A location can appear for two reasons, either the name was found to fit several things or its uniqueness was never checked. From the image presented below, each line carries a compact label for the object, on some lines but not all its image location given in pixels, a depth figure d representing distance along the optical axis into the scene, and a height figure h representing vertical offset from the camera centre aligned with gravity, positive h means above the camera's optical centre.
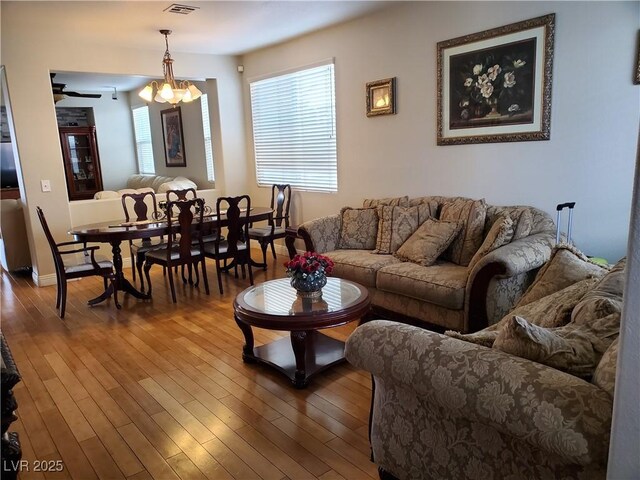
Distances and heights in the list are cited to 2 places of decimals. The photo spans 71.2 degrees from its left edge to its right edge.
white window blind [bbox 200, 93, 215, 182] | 7.05 +0.38
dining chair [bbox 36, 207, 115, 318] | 3.95 -0.89
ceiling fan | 6.52 +1.13
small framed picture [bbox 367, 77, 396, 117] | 4.39 +0.57
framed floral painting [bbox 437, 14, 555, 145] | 3.34 +0.52
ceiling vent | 3.93 +1.37
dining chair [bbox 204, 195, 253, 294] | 4.55 -0.83
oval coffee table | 2.49 -0.88
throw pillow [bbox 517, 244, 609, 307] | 2.07 -0.58
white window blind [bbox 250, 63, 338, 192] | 5.24 +0.37
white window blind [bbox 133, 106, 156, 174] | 9.10 +0.52
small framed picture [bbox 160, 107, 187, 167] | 7.85 +0.48
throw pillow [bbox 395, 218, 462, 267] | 3.45 -0.69
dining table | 4.03 -0.61
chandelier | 4.52 +0.76
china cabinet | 8.55 +0.13
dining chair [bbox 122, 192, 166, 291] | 4.74 -0.85
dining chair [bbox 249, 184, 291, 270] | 5.29 -0.78
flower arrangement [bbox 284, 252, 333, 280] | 2.73 -0.66
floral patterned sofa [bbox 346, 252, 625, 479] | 1.16 -0.69
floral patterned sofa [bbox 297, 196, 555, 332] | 2.85 -0.78
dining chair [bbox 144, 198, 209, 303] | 4.21 -0.80
